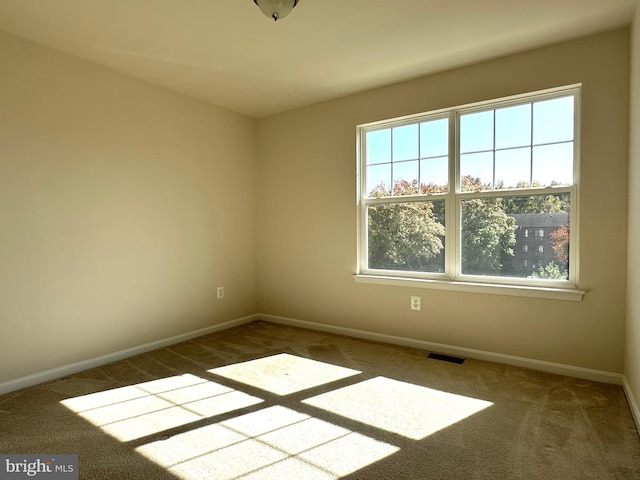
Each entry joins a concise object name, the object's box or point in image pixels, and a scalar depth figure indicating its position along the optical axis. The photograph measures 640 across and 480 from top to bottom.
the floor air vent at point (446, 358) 3.01
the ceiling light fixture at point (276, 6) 1.81
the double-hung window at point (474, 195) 2.74
